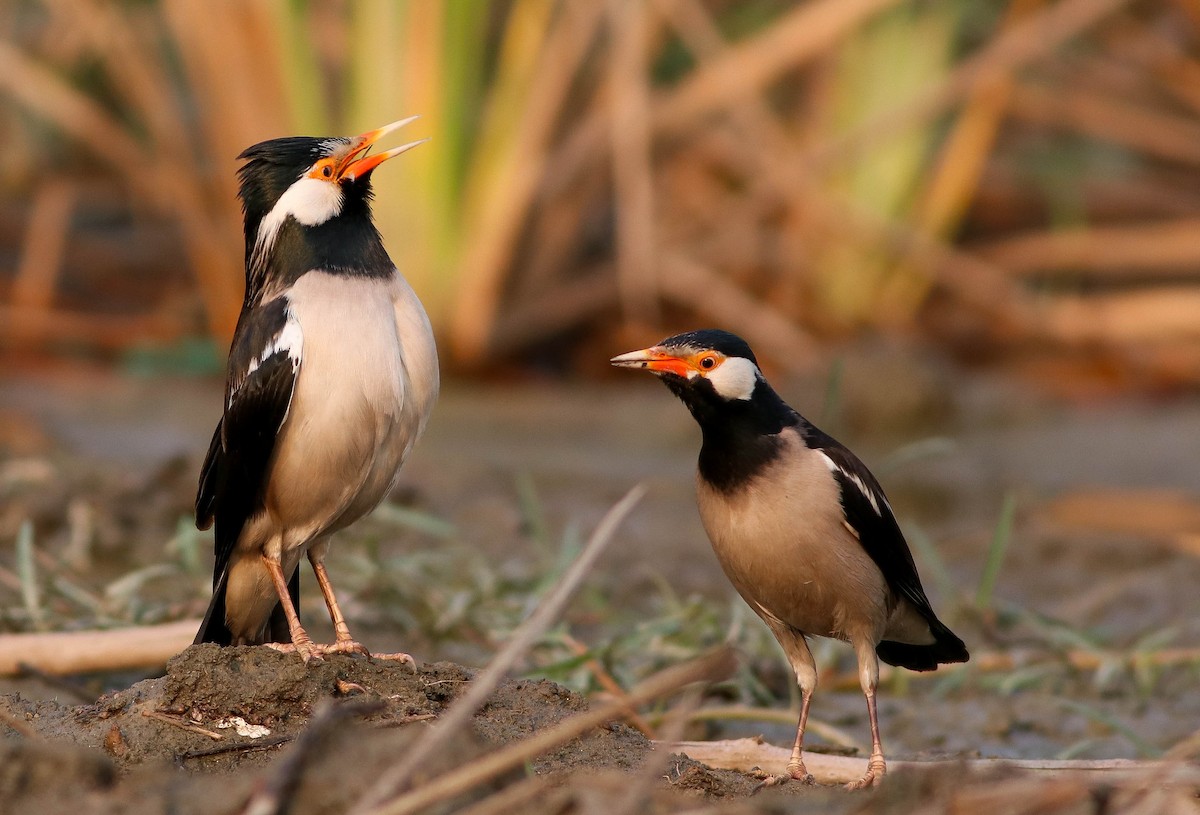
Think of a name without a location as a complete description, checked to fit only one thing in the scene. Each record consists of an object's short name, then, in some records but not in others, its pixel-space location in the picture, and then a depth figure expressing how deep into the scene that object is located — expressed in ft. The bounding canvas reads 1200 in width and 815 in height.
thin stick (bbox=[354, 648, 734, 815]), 15.30
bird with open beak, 23.43
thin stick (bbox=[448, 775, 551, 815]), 15.57
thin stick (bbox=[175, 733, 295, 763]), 20.58
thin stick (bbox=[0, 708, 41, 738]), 20.24
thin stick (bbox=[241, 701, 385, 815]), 15.01
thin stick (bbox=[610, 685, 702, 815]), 14.88
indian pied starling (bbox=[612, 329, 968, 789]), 23.88
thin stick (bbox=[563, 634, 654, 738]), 24.98
